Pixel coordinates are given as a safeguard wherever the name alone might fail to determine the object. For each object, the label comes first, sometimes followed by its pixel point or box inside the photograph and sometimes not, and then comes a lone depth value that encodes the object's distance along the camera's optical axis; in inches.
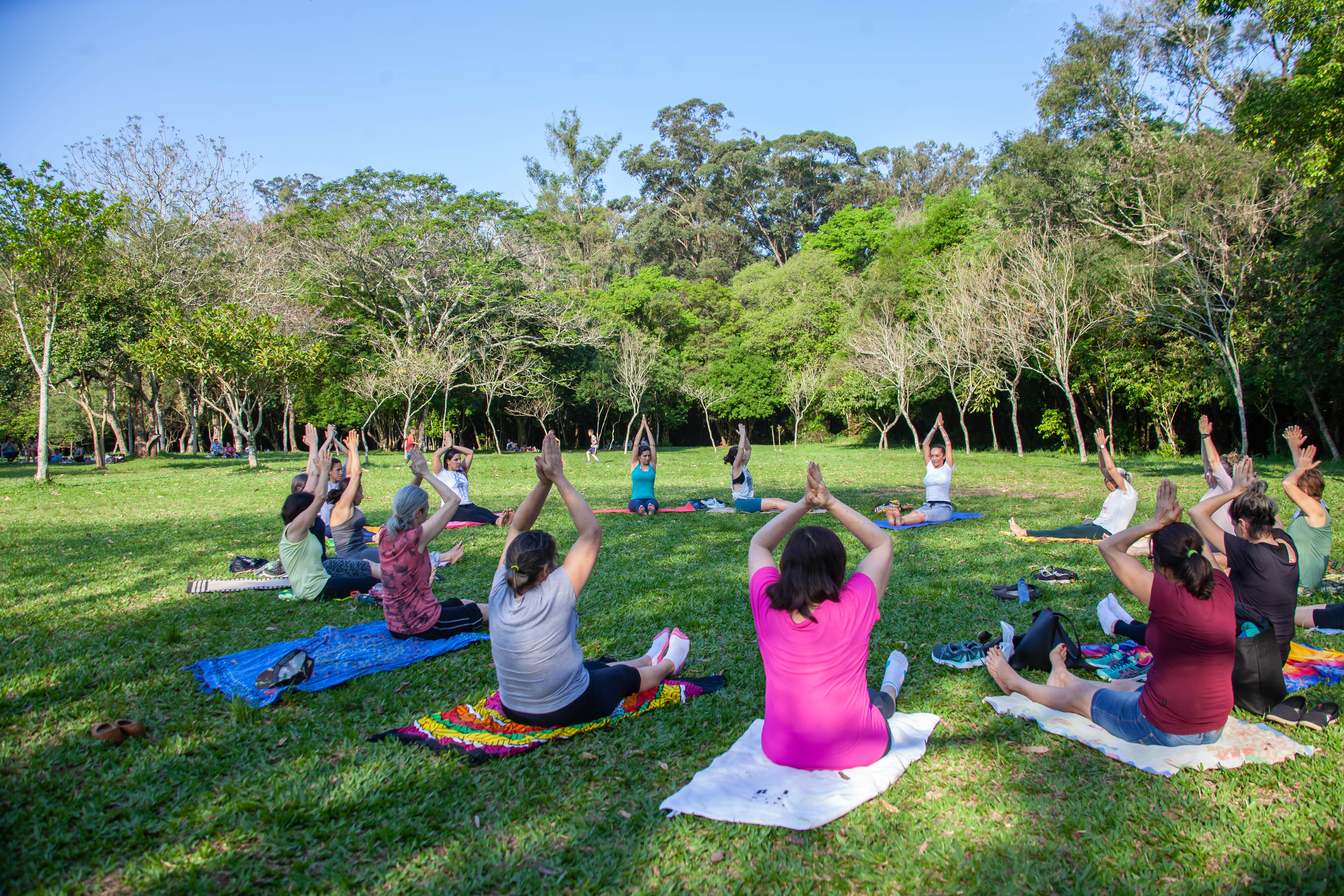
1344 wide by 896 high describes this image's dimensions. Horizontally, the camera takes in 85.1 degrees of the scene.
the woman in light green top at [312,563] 251.3
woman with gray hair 212.5
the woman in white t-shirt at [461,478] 436.1
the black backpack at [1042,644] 183.8
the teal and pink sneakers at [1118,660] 183.6
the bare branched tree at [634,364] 1571.1
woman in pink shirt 125.4
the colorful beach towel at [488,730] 147.8
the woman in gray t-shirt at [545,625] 147.7
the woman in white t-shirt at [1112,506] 327.0
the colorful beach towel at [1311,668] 174.1
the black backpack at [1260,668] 151.3
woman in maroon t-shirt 132.1
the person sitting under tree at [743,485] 479.8
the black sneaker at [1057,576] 278.4
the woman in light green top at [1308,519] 227.0
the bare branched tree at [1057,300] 968.3
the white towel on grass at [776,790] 122.7
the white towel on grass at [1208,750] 135.9
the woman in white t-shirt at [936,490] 425.4
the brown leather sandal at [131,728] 154.4
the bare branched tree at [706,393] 1722.4
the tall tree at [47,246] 649.6
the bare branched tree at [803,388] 1604.3
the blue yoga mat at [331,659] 182.9
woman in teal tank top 484.4
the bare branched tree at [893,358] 1272.1
